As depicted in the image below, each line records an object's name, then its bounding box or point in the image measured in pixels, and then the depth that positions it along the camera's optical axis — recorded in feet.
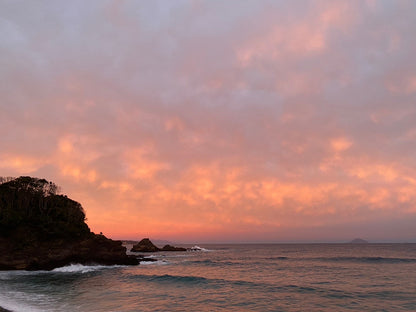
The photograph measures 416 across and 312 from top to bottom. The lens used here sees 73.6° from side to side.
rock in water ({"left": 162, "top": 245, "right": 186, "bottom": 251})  463.75
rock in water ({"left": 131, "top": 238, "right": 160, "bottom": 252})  435.04
